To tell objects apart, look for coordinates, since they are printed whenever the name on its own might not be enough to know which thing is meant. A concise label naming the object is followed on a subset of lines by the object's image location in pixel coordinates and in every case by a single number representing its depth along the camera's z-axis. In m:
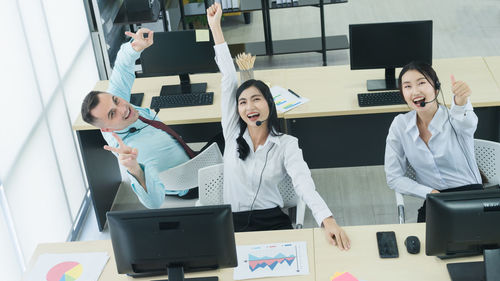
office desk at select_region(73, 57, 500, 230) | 3.75
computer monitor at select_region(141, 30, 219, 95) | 3.99
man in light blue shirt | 2.95
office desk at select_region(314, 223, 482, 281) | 2.48
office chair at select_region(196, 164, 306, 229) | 3.11
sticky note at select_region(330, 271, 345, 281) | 2.50
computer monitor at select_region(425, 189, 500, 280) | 2.27
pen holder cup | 3.91
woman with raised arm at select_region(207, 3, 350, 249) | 3.07
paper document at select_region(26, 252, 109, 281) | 2.65
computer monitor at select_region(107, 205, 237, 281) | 2.33
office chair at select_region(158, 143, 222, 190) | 3.27
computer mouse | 2.58
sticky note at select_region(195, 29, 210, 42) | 3.93
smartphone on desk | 2.58
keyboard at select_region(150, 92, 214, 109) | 3.91
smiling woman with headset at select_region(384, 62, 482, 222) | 3.07
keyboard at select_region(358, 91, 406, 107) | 3.71
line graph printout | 2.56
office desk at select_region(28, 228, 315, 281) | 2.59
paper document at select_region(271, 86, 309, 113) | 3.74
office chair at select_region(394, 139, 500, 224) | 3.11
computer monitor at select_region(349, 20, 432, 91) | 3.79
